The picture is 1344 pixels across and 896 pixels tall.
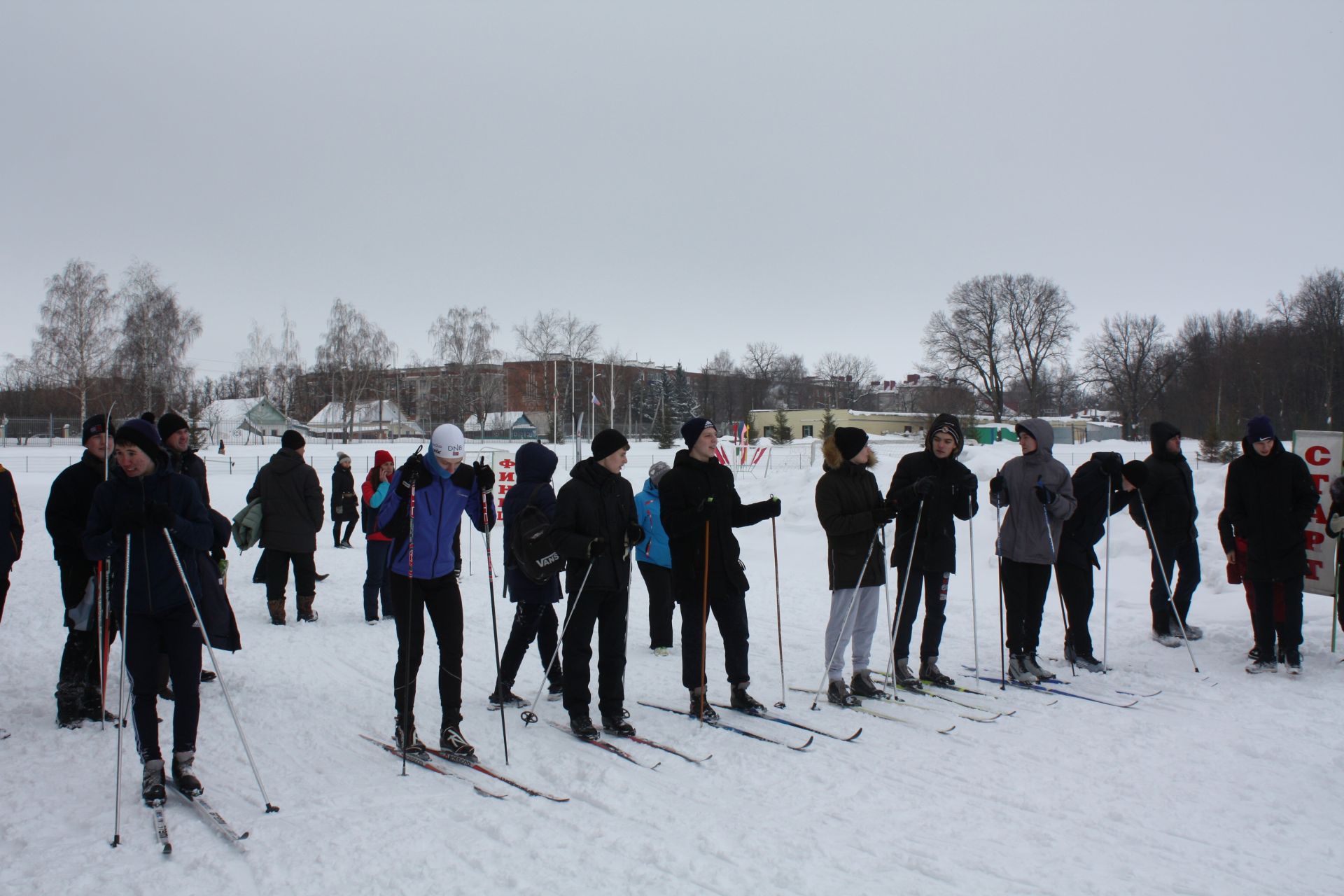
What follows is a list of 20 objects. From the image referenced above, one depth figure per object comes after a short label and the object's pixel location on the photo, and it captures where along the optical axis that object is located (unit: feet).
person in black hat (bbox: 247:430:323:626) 26.84
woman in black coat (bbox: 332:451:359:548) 45.16
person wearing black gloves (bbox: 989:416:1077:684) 19.72
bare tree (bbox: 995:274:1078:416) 179.22
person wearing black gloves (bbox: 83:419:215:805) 12.37
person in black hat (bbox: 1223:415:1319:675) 20.35
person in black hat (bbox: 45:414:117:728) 15.72
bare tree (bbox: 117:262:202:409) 136.26
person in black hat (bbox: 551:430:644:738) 15.87
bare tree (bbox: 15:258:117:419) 128.06
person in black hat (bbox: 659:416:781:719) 16.71
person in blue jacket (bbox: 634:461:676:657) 23.08
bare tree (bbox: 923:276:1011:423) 182.50
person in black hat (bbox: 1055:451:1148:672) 20.47
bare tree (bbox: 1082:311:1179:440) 185.78
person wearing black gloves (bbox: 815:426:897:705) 17.57
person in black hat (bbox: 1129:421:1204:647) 23.67
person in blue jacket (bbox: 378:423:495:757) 14.37
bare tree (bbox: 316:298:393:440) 183.52
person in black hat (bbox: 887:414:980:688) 19.15
